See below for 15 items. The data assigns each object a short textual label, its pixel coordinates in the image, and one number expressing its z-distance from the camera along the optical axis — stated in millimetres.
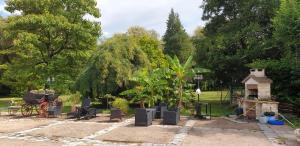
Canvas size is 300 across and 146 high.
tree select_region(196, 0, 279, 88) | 13986
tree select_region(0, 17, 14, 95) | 23425
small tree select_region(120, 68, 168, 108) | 11214
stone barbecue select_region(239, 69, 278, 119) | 9567
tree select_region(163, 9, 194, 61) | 35911
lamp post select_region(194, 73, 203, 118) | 10210
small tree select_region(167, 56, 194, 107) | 11208
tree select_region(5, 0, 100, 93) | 14477
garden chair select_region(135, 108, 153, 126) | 8511
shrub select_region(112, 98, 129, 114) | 10846
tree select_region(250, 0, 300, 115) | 9567
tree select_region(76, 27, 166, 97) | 12539
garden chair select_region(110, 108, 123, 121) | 9562
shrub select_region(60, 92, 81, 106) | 12293
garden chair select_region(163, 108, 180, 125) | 8832
